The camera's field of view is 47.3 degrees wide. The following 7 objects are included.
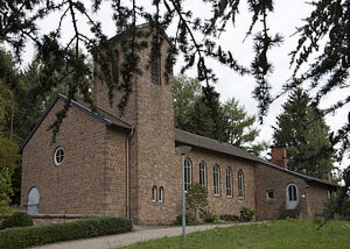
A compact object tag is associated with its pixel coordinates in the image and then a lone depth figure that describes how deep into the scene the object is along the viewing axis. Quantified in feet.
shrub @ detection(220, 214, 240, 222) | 82.95
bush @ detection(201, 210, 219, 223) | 74.08
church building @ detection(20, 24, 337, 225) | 61.21
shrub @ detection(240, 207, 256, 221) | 90.89
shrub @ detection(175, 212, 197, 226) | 66.92
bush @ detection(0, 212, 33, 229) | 49.29
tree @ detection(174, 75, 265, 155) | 127.54
